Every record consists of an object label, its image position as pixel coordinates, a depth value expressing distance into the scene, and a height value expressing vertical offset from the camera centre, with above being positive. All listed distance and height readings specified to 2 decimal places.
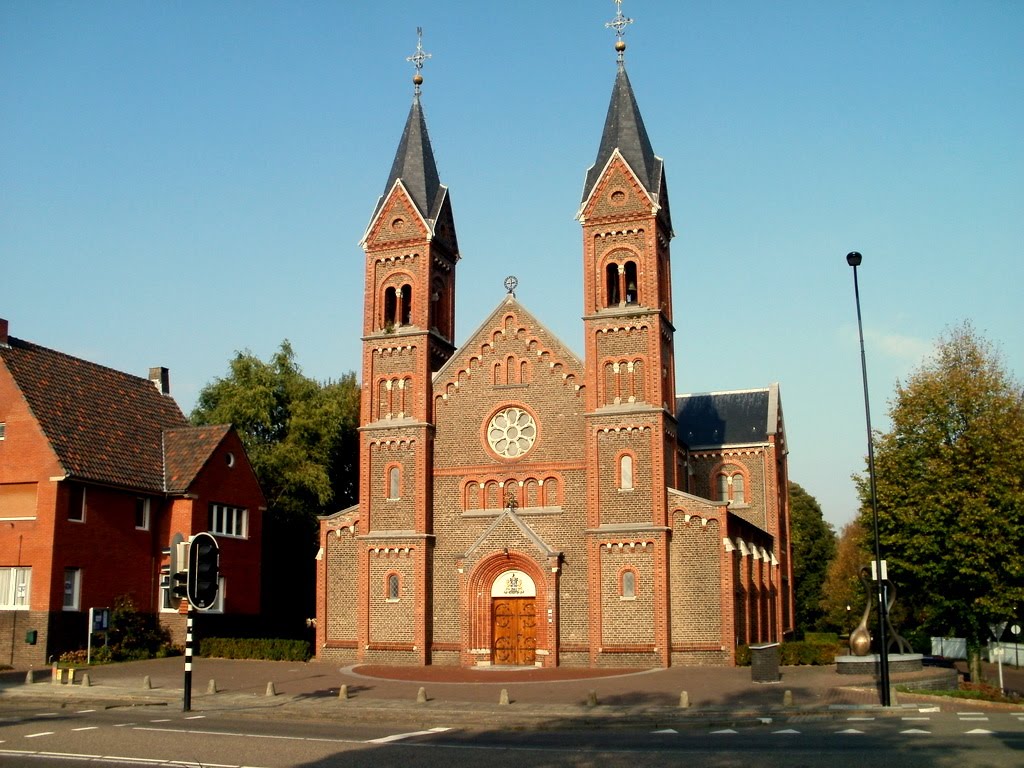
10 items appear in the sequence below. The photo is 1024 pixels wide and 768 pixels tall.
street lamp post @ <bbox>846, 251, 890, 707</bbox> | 24.06 +0.33
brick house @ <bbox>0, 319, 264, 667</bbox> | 38.88 +3.35
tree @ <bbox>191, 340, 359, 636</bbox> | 56.50 +7.14
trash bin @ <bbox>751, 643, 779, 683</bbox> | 30.58 -2.59
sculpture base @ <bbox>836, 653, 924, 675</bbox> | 31.08 -2.69
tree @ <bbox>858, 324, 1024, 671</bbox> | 34.91 +2.85
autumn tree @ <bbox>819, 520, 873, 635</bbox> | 76.50 -1.33
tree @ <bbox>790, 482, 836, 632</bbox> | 85.75 +1.80
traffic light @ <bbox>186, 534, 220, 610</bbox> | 22.28 +0.14
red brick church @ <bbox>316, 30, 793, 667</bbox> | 38.53 +3.81
